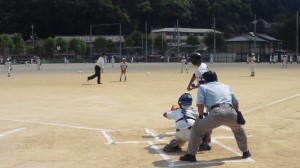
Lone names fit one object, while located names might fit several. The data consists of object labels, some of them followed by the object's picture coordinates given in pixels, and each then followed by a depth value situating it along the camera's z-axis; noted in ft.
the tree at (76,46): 307.37
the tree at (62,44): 300.61
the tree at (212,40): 319.88
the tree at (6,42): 286.25
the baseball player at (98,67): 84.04
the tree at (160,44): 341.41
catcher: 26.17
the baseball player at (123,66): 93.04
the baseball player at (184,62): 131.48
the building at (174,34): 381.60
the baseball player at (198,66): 29.43
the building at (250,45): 276.82
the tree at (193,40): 351.87
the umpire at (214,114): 23.19
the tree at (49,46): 298.02
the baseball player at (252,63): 102.44
